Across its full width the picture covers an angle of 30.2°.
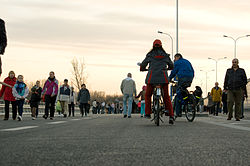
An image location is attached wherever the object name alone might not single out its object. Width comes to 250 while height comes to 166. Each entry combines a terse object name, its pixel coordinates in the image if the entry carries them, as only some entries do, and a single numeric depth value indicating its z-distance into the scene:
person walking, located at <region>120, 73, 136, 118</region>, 20.83
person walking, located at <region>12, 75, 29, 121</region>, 16.32
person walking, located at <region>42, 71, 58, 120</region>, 18.38
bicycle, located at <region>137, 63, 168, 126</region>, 10.83
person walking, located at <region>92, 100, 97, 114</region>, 61.79
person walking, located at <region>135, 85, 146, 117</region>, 23.31
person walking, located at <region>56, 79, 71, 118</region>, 24.00
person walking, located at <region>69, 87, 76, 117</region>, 27.16
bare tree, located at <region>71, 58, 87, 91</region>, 68.49
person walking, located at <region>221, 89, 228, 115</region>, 27.73
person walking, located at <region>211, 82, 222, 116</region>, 27.69
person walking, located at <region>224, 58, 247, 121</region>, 15.69
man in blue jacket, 13.21
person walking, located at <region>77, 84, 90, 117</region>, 27.93
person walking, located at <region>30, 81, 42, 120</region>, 21.35
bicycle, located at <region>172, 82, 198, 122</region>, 12.95
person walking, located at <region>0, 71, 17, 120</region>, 16.52
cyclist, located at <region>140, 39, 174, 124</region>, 10.90
